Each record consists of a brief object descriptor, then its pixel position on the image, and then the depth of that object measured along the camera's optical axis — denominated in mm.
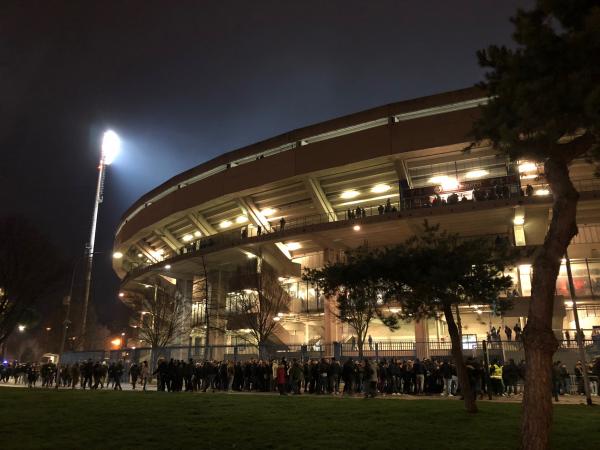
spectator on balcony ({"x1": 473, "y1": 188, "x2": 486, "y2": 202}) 29106
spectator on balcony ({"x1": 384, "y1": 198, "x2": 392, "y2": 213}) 31128
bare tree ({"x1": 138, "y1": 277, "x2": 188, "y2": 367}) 37500
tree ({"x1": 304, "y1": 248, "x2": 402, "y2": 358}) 12711
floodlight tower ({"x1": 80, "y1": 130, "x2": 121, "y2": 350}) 61041
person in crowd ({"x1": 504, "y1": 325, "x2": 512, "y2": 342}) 28138
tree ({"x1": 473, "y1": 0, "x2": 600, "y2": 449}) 6449
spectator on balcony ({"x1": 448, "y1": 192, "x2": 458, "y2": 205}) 29391
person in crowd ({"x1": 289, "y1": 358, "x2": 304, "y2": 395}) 18828
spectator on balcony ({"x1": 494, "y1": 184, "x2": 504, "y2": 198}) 29000
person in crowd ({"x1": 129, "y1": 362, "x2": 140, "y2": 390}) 22984
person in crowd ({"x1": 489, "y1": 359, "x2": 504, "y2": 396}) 16922
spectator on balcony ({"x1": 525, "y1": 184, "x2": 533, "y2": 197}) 28586
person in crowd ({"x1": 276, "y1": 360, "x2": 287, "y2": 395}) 18406
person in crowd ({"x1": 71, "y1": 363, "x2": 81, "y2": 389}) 23577
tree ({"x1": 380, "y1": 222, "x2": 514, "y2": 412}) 11672
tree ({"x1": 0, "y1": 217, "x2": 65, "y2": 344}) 25078
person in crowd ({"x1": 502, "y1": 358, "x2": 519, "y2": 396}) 17547
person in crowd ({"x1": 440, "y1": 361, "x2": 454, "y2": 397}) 17297
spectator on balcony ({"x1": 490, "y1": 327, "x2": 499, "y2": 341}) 27738
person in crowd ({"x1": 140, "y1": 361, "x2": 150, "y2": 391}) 21948
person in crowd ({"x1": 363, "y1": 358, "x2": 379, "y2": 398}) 16844
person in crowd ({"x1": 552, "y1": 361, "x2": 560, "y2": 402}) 15789
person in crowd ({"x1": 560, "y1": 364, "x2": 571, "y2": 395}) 17453
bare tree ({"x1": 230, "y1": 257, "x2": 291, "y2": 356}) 31047
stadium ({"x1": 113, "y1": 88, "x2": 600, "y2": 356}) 29766
